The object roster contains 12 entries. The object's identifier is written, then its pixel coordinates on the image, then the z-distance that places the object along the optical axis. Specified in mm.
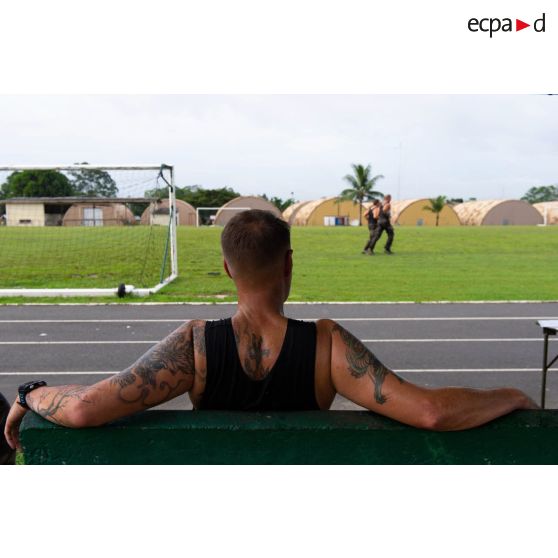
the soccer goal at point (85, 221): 14578
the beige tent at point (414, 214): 62812
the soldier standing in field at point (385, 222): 20375
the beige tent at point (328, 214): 57875
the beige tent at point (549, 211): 60188
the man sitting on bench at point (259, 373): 1491
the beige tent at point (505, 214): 61844
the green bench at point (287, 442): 1488
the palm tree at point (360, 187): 62188
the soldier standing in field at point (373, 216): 21109
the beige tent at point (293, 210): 62222
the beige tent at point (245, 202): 47844
